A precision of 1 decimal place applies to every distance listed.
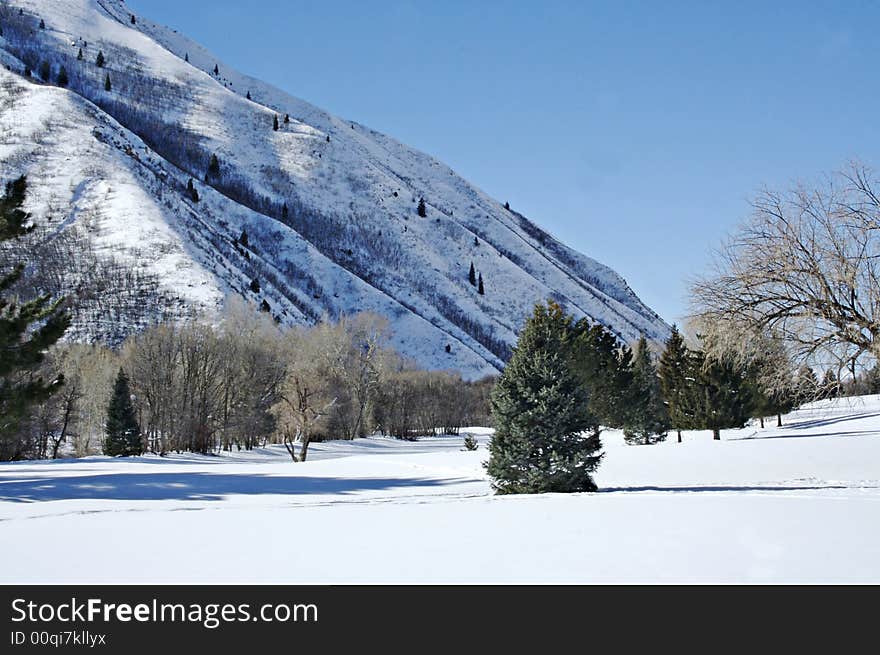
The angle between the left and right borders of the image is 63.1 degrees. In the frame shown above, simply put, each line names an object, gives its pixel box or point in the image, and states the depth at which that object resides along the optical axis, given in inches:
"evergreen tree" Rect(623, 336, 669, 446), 1947.6
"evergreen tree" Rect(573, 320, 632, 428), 1916.8
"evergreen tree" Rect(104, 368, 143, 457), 1866.4
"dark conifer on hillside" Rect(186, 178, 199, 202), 6510.8
